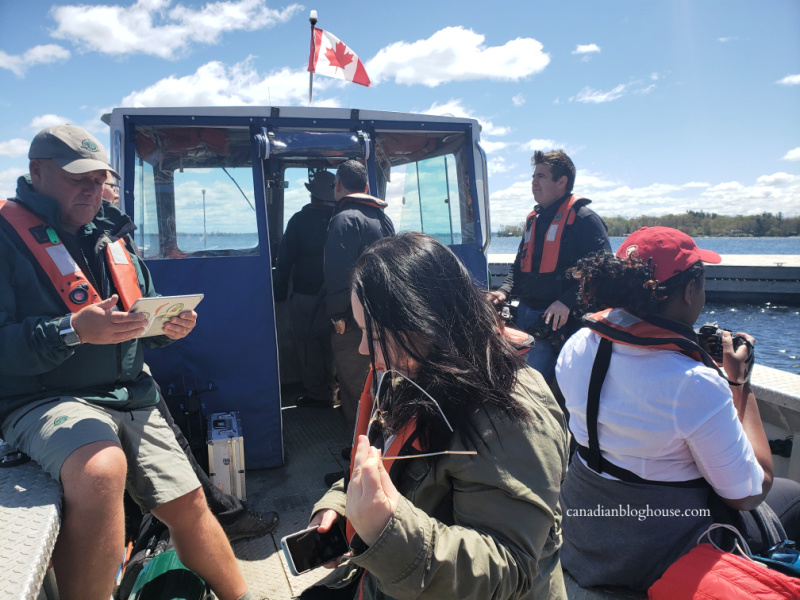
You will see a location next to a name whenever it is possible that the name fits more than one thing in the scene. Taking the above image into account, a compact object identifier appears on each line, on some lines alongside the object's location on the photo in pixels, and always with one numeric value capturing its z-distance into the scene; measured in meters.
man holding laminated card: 1.71
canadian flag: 4.15
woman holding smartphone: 0.98
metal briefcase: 3.06
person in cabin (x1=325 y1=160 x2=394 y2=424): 3.47
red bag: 1.34
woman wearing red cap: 1.67
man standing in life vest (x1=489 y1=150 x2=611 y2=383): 3.54
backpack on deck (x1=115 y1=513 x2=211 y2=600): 1.99
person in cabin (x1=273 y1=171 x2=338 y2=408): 4.45
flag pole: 4.14
